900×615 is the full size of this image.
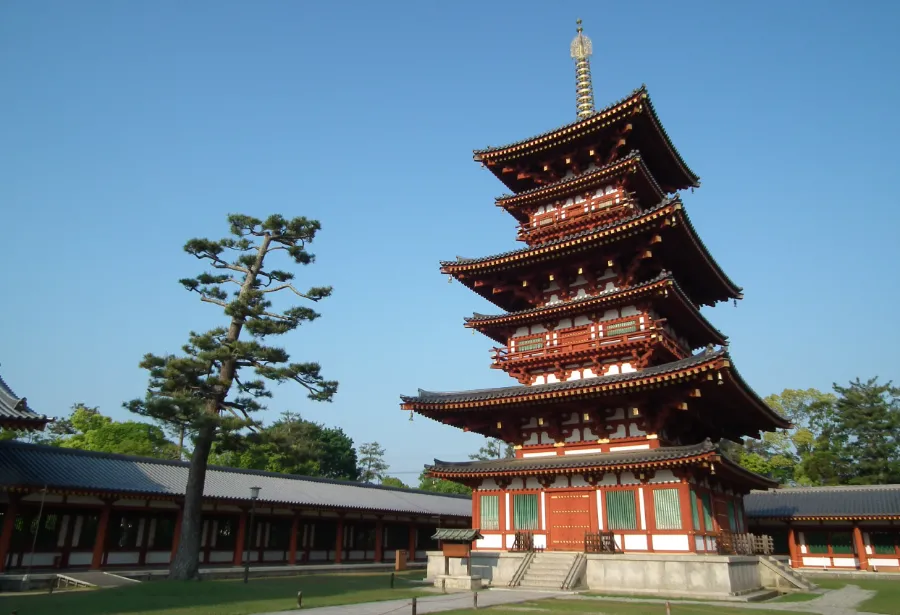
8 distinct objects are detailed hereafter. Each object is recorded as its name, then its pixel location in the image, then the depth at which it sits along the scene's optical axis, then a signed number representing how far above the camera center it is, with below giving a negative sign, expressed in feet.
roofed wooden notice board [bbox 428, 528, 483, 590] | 81.97 -5.92
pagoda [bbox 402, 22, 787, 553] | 80.43 +20.81
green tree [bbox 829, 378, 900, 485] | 216.54 +31.24
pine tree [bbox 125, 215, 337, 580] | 92.22 +21.37
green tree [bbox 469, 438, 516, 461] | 349.61 +32.19
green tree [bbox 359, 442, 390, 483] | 360.28 +24.65
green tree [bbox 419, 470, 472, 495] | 341.99 +12.80
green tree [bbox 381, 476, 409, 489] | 340.47 +14.76
